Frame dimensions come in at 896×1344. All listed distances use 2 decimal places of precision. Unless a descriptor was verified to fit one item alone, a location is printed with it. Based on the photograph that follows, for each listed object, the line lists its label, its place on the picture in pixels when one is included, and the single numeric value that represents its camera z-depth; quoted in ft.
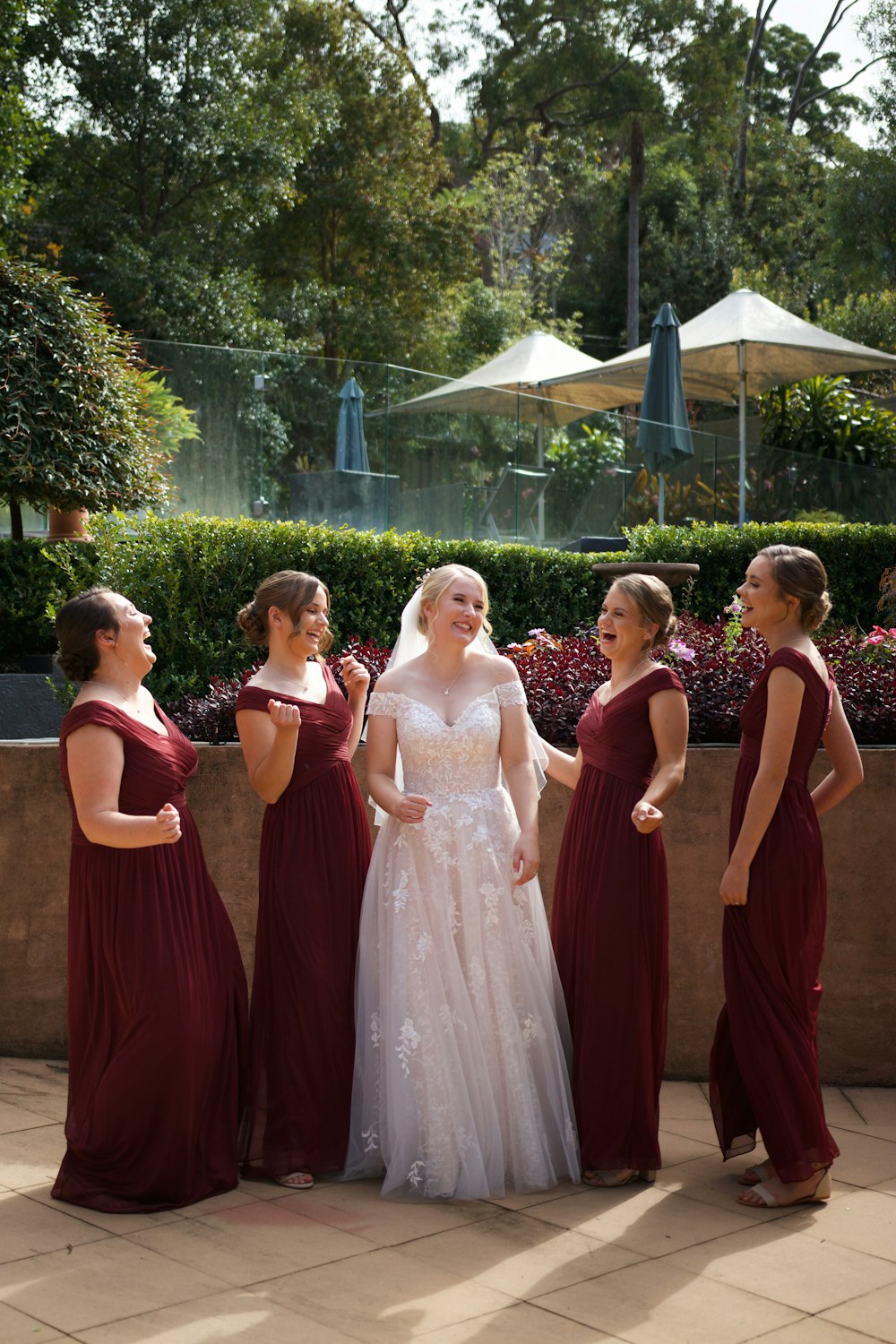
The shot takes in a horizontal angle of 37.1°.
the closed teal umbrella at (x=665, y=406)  43.65
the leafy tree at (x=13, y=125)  51.92
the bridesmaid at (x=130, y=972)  13.69
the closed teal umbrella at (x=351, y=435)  40.83
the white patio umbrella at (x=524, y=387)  41.24
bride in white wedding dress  13.99
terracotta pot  34.39
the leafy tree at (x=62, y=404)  30.58
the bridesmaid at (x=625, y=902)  14.47
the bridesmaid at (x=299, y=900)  14.53
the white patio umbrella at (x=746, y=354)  50.49
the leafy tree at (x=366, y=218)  78.89
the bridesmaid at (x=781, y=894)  13.96
